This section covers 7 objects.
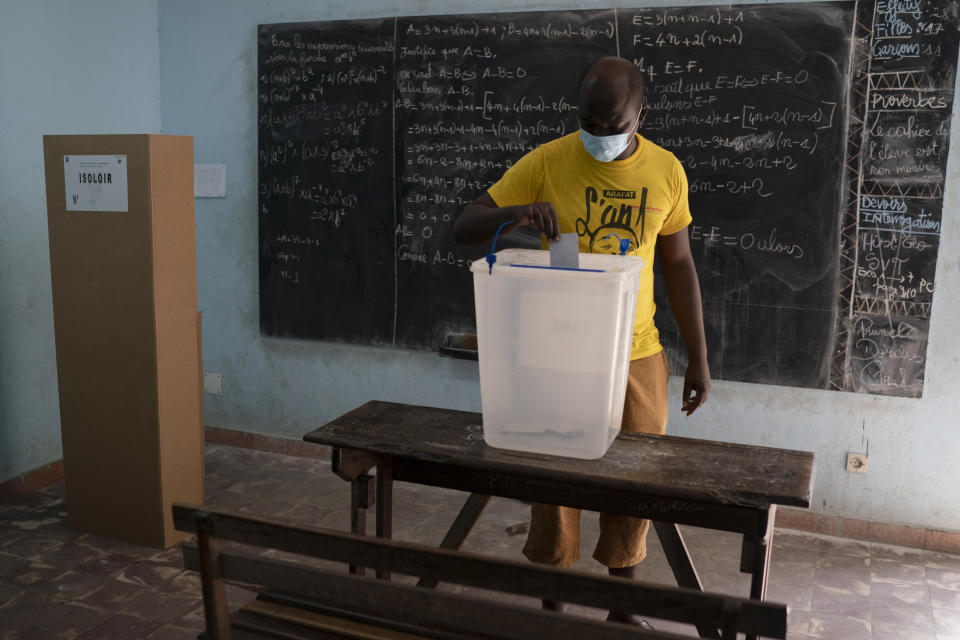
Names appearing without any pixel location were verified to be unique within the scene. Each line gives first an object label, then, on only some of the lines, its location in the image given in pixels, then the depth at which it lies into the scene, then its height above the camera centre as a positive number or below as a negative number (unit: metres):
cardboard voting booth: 2.60 -0.35
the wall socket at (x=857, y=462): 2.94 -0.85
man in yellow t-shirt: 1.68 +0.03
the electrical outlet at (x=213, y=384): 3.90 -0.79
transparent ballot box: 1.45 -0.22
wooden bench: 0.95 -0.46
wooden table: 1.47 -0.47
